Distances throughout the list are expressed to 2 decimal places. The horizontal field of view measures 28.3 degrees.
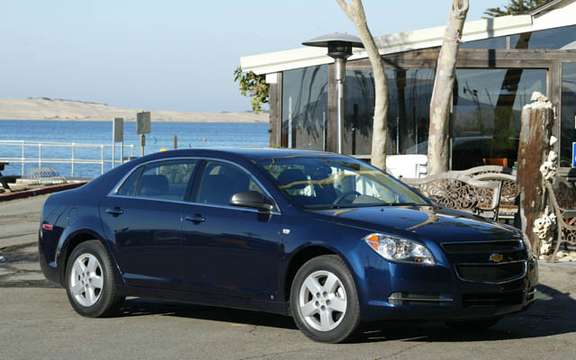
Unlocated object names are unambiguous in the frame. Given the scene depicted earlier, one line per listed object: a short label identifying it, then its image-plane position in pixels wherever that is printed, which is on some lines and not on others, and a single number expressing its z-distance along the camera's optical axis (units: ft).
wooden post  42.52
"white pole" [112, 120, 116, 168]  101.75
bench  45.57
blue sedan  27.20
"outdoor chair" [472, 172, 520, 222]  46.88
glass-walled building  66.33
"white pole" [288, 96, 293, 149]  69.97
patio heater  57.36
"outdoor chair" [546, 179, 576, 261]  42.55
